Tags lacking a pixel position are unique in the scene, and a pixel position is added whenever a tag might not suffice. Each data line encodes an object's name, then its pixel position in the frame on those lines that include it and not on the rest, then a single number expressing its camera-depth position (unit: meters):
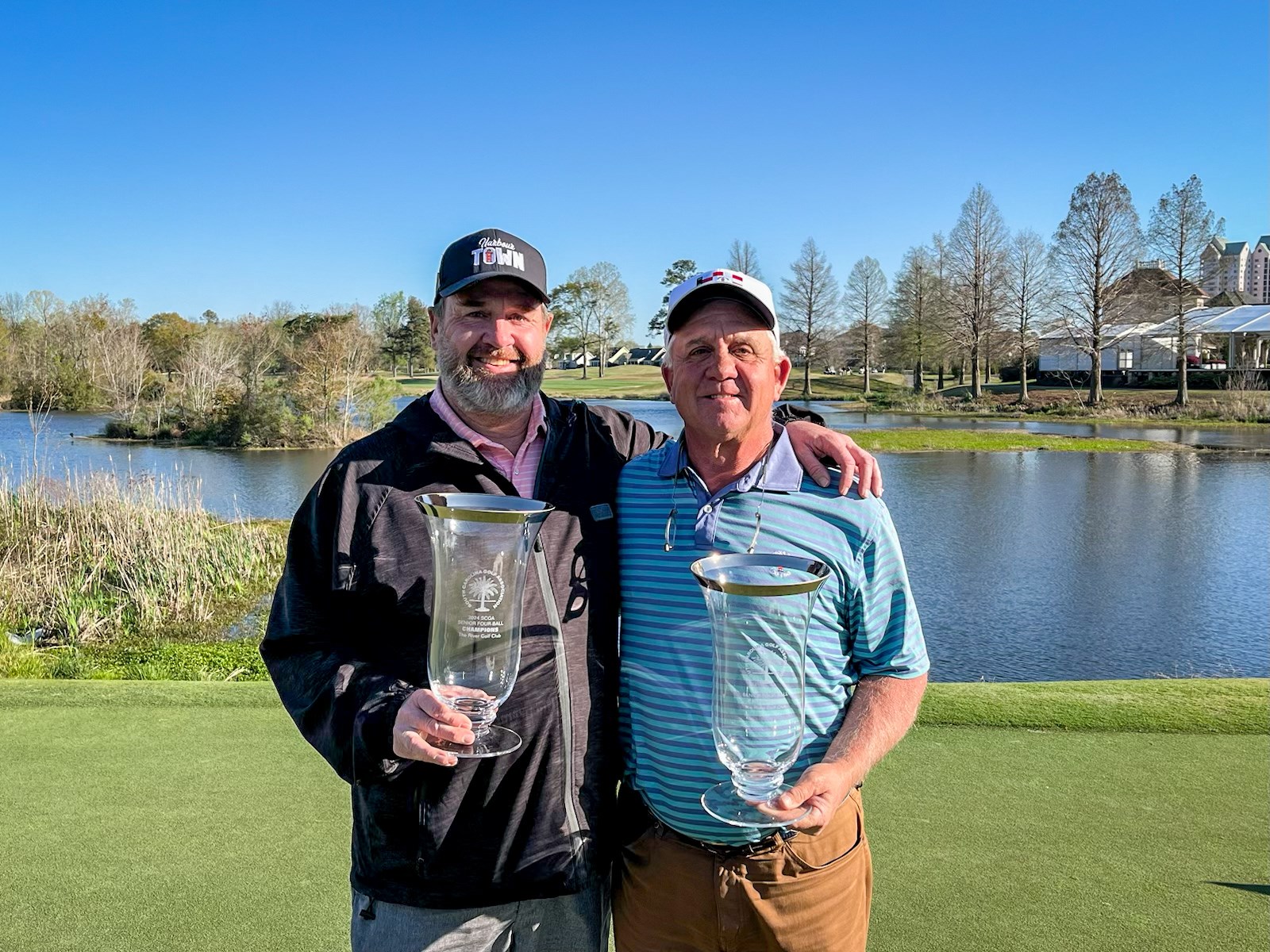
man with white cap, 1.89
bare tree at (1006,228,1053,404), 43.16
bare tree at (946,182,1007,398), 45.22
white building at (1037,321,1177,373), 44.31
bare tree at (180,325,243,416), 29.39
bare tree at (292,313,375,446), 27.56
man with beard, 1.88
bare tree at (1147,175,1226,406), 35.59
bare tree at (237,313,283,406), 29.06
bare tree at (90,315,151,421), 30.87
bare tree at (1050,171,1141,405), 38.28
